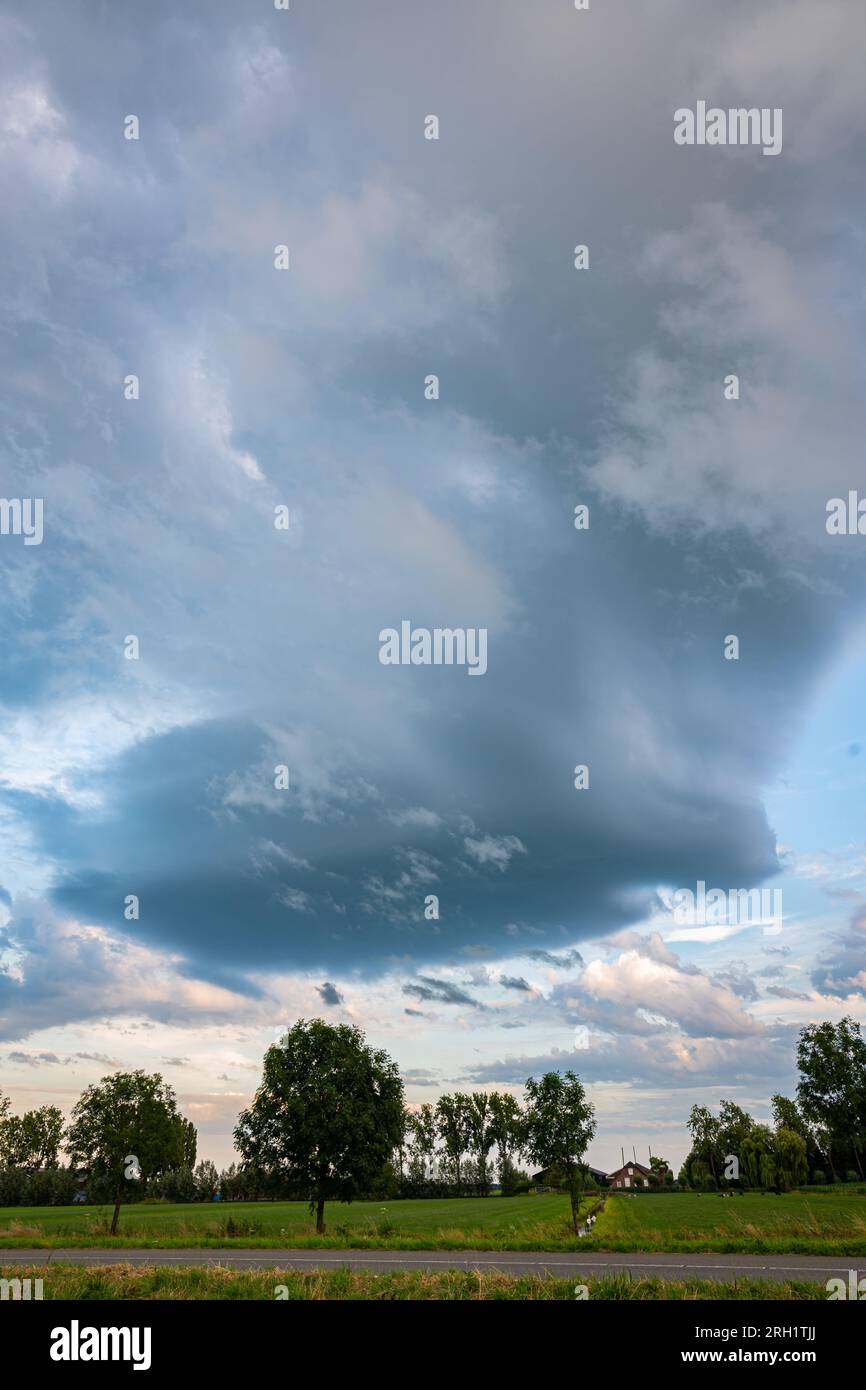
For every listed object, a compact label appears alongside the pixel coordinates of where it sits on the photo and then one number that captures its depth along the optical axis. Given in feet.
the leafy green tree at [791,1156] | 427.66
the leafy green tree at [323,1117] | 154.10
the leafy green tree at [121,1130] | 187.42
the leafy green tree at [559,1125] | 149.59
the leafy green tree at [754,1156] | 435.12
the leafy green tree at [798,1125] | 484.33
